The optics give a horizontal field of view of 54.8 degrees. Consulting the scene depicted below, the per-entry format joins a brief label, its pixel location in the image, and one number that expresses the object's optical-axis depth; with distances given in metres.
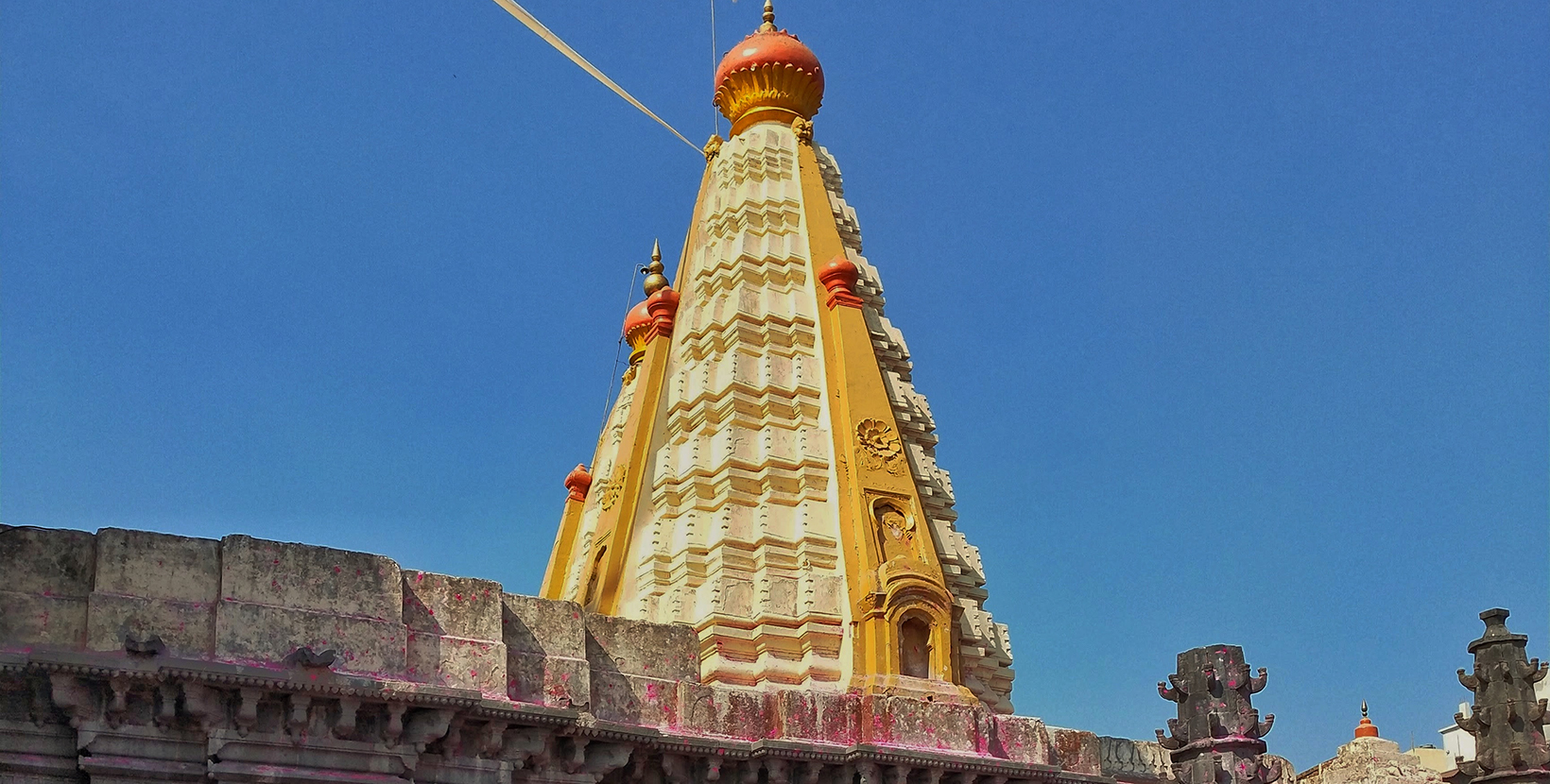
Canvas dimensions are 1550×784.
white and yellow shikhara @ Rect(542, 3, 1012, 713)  18.52
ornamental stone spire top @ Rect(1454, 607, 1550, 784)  13.30
